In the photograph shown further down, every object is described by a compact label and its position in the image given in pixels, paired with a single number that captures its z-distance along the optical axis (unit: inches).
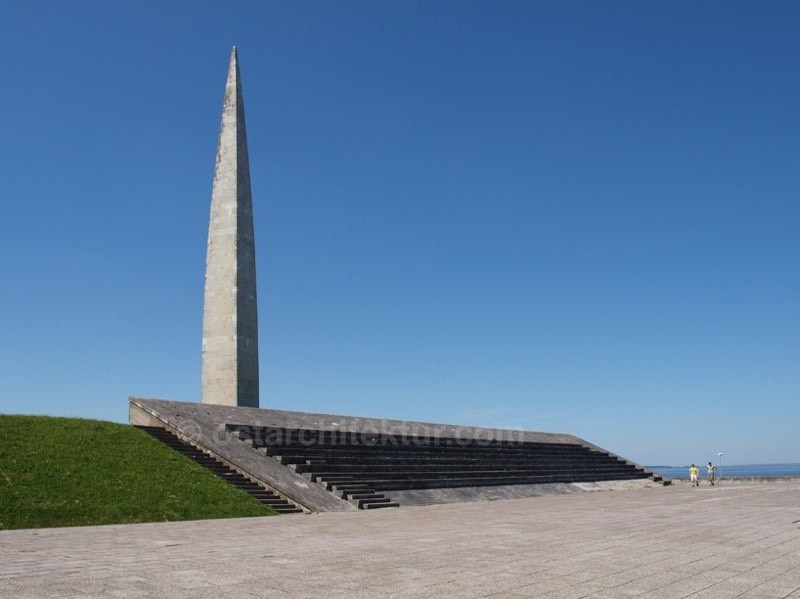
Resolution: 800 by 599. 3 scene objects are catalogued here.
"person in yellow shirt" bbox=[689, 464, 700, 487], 1459.9
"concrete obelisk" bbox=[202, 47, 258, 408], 1248.2
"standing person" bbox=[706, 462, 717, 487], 1486.2
